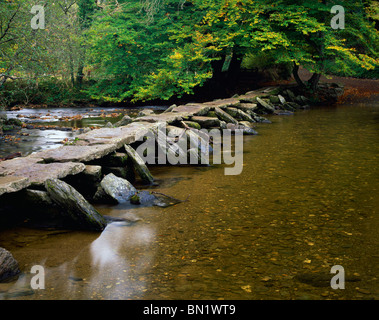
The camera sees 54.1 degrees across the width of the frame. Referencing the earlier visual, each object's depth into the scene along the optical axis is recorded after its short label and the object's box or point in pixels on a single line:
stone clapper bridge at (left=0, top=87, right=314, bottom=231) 4.51
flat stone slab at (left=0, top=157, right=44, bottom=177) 4.95
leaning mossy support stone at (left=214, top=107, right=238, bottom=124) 12.61
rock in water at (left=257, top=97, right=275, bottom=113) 16.39
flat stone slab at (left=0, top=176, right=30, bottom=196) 4.24
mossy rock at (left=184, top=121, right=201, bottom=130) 10.70
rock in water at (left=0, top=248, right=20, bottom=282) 3.29
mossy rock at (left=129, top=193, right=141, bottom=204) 5.44
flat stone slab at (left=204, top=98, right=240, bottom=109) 13.91
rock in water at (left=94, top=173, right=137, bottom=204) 5.44
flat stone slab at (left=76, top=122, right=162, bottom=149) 6.86
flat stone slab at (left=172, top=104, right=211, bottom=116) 11.64
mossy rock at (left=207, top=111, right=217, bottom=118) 12.85
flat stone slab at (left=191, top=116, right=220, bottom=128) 11.37
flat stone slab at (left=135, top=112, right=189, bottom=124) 9.59
